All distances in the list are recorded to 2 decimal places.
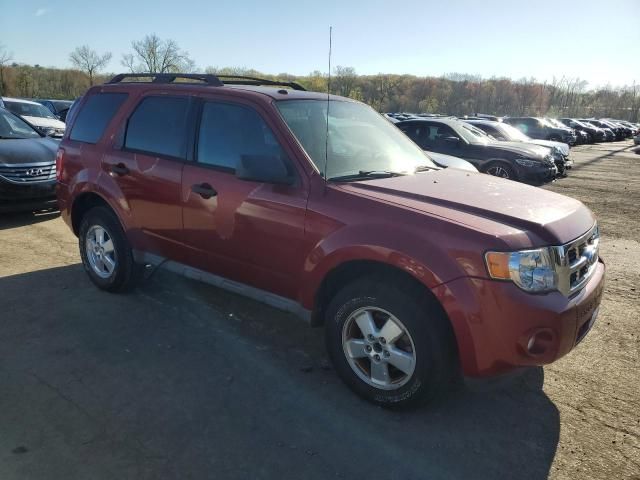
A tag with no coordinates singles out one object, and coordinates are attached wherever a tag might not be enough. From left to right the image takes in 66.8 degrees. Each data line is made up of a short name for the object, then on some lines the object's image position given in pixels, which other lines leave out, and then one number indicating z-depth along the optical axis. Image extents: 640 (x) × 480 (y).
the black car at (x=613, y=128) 40.17
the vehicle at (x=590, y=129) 35.31
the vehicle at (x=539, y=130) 25.56
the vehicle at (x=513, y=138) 14.05
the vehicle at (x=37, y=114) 14.23
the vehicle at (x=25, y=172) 6.78
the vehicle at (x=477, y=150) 11.16
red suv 2.56
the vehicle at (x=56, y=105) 21.20
